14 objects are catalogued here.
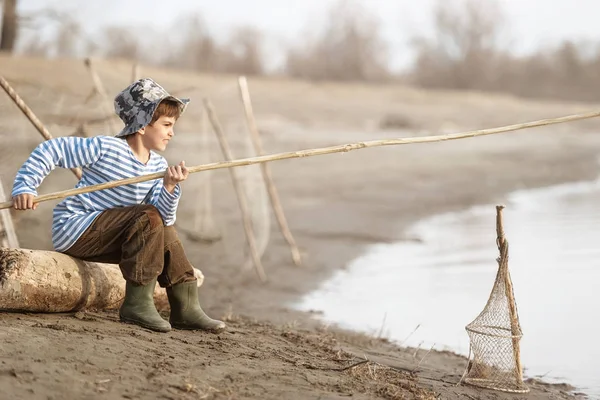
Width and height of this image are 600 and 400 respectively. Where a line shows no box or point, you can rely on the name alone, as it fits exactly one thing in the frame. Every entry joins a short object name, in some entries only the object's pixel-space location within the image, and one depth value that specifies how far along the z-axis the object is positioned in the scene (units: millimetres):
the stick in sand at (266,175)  19484
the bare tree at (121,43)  59500
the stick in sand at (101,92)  16262
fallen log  9508
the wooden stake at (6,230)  12875
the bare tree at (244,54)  64937
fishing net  10406
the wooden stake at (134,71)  17219
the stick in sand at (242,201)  18766
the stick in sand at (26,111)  12312
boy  9562
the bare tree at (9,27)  35375
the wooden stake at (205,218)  19109
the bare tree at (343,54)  68812
